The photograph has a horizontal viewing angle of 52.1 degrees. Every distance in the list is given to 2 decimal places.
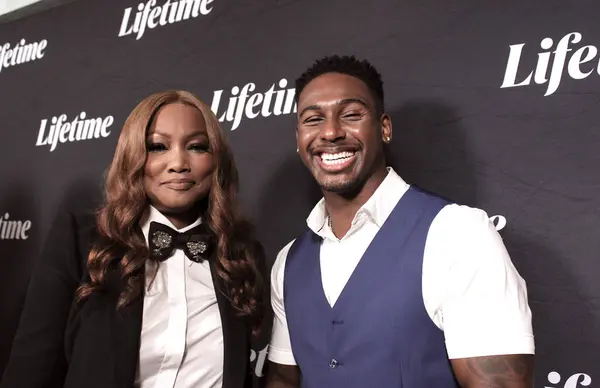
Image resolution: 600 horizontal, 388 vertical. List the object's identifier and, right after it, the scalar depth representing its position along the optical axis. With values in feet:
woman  4.58
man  4.16
